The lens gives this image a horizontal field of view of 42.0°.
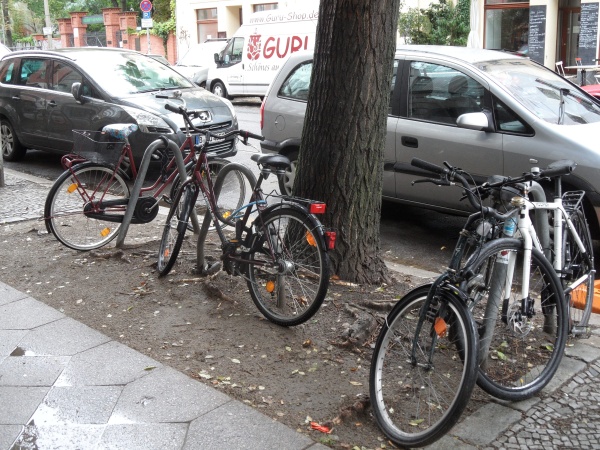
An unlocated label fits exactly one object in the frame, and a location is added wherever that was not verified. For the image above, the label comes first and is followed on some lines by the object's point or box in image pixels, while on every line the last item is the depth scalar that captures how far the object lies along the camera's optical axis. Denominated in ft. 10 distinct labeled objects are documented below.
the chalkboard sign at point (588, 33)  74.43
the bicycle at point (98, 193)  21.43
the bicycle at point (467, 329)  11.61
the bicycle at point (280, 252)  15.24
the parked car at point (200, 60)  80.38
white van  68.33
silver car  22.15
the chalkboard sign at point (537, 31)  79.28
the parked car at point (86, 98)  34.63
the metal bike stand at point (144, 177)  19.56
